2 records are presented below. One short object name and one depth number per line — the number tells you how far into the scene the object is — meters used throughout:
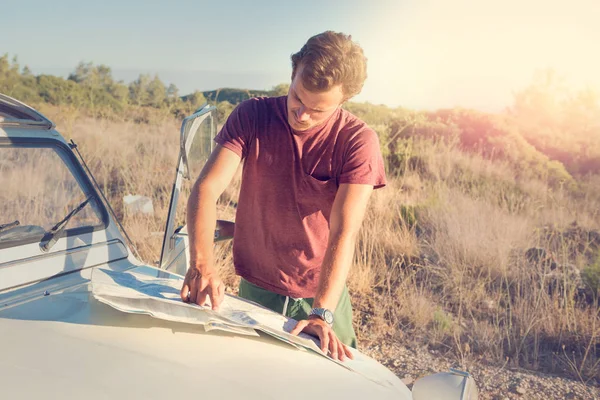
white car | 1.30
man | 1.90
